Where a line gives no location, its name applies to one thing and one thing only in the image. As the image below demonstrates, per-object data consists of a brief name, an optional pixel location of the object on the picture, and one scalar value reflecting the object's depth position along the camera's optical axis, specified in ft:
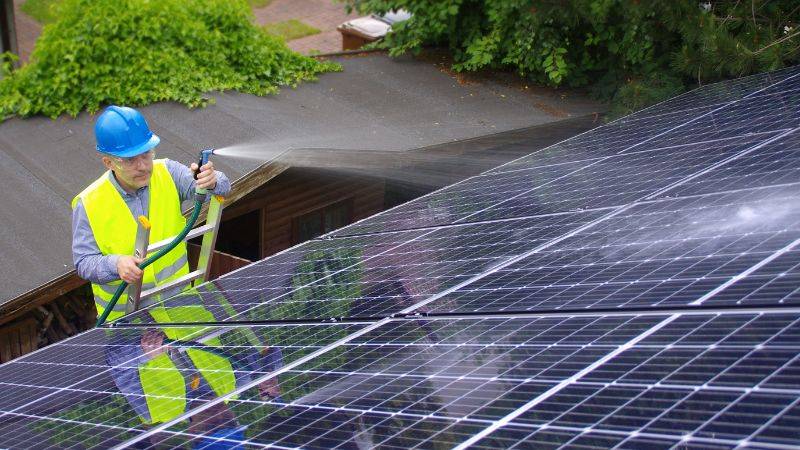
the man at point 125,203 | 20.72
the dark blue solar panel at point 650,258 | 13.20
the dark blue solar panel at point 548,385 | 9.23
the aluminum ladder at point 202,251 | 20.15
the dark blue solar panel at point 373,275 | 16.96
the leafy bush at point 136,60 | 33.32
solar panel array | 10.08
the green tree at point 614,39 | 28.35
